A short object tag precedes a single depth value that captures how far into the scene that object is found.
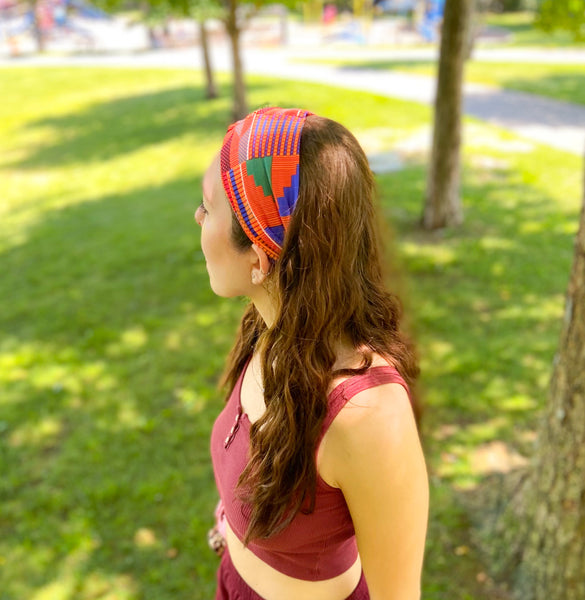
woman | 1.27
